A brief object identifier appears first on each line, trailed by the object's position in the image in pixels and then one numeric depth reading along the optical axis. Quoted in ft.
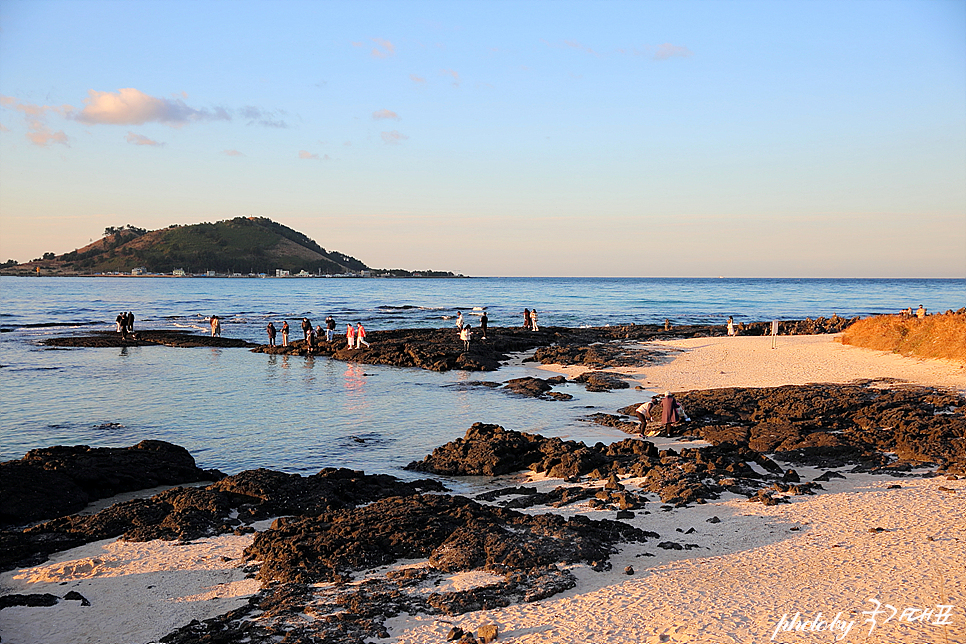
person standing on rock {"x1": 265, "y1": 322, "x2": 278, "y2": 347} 128.77
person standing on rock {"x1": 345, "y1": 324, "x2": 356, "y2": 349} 117.60
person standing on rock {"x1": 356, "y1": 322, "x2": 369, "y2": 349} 118.42
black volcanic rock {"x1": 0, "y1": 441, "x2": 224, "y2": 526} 36.14
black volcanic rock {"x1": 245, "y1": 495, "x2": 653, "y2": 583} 27.43
